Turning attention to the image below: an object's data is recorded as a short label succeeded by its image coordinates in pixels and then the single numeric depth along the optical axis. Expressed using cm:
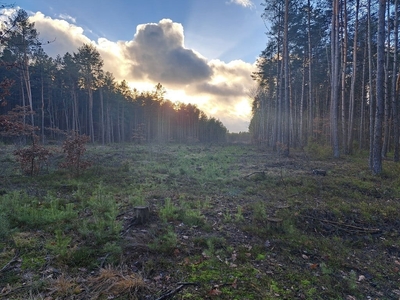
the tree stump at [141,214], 545
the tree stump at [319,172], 1095
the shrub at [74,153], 1036
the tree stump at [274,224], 555
